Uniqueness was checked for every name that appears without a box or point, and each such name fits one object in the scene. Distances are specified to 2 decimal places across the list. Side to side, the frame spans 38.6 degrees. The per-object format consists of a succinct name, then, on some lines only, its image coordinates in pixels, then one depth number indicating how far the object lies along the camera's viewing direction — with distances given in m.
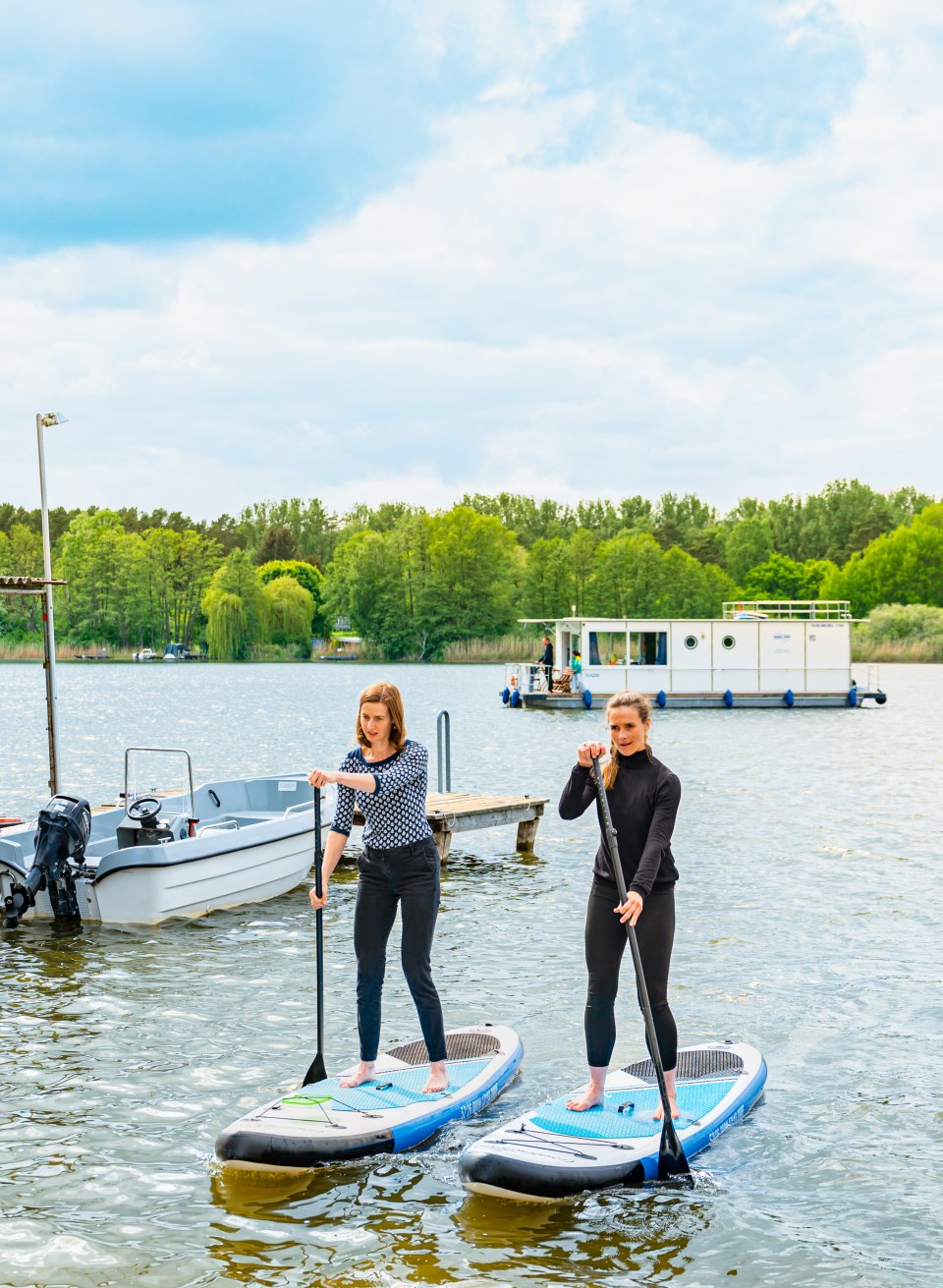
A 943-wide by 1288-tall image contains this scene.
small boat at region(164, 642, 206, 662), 126.38
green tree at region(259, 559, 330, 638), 133.75
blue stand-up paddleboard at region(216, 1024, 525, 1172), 6.53
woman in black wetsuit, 6.06
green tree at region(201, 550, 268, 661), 112.31
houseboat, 48.28
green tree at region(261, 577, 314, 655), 114.81
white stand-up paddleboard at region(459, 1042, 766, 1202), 6.23
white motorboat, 12.24
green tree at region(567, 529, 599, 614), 123.25
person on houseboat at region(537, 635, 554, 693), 50.69
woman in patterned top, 6.54
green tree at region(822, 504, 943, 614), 121.69
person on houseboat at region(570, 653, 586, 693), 48.62
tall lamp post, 16.36
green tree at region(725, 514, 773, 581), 134.75
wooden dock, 16.00
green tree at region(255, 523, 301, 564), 145.12
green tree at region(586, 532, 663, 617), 120.44
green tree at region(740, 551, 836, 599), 127.25
